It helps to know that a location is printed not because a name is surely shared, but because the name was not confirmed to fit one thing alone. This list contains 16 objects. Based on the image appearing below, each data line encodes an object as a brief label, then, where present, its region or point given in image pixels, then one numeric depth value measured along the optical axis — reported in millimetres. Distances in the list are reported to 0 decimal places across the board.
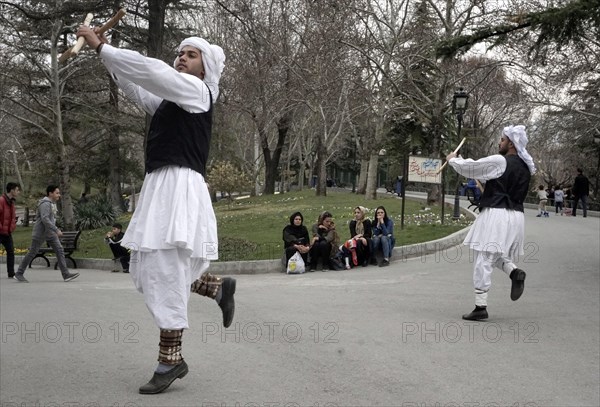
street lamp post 20688
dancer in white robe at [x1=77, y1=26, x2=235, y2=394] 4277
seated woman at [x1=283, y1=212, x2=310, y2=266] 13258
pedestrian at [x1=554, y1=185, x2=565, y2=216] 30375
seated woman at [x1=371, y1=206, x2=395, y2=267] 13828
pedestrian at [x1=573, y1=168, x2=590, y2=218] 27016
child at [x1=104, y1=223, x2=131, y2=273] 15141
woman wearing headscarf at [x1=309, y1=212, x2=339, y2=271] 13609
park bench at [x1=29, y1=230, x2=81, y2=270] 16516
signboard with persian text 18600
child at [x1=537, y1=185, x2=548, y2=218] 27906
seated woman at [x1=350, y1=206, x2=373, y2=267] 13836
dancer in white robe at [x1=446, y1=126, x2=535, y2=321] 7605
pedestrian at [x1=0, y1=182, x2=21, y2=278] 12920
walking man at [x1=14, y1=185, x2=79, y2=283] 12758
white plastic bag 13062
